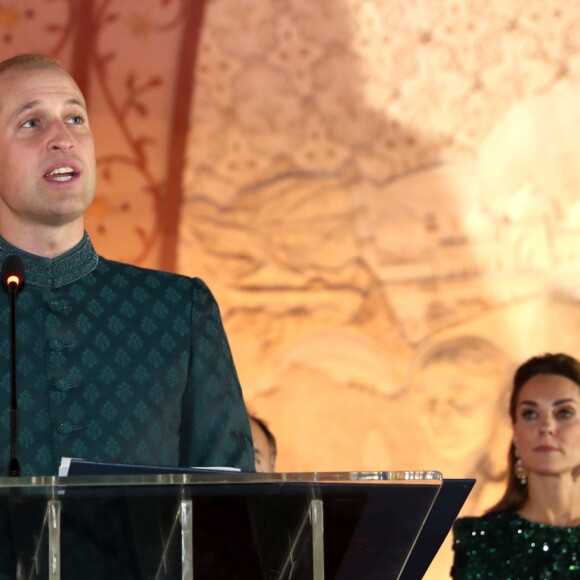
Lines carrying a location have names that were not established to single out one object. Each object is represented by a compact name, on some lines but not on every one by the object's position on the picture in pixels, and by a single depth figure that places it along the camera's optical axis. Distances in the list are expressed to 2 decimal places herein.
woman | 8.24
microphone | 3.85
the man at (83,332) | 4.59
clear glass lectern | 3.28
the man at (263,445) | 8.61
